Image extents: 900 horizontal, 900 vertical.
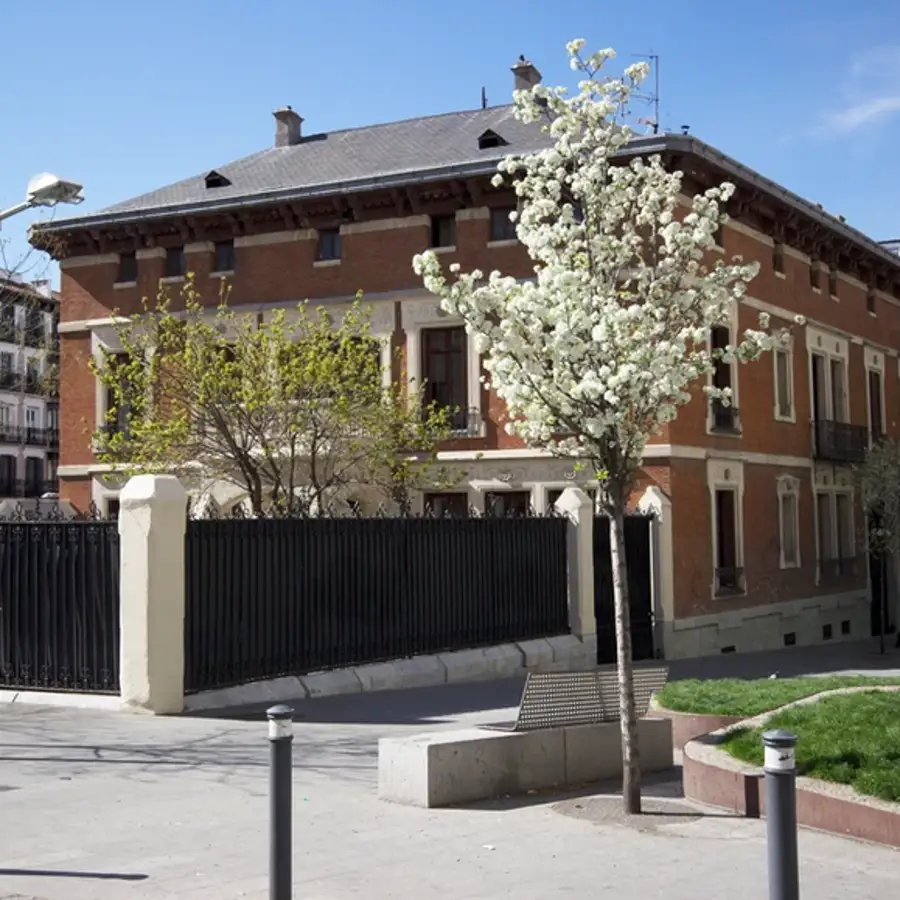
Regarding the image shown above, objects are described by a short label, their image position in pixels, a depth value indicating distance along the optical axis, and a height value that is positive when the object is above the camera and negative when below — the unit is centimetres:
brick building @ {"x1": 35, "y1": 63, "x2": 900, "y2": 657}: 2620 +534
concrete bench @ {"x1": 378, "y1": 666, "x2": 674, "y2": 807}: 909 -153
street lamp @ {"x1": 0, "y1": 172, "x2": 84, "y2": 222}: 1266 +350
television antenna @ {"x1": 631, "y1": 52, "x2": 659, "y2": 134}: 2544 +828
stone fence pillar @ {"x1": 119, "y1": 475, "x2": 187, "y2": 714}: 1350 -53
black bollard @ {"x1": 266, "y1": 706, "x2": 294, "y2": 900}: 598 -124
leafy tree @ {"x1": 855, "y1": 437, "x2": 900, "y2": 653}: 3098 +108
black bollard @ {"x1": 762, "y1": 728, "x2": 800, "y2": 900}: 517 -111
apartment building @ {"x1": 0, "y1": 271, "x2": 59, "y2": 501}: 6469 +587
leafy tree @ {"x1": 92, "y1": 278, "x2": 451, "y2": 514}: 2148 +227
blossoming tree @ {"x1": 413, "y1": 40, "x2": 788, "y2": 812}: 880 +159
